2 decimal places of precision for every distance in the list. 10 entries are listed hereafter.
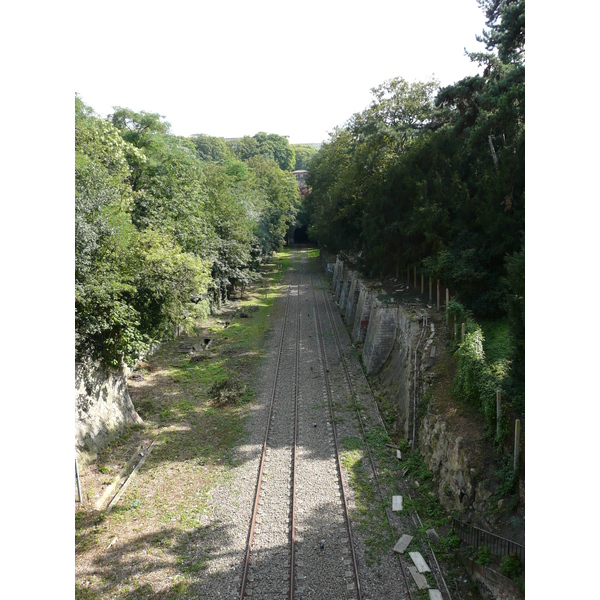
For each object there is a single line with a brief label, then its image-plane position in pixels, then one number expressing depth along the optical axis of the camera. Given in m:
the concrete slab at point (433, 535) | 10.64
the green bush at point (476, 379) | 11.36
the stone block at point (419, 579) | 9.27
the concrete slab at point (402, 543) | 10.20
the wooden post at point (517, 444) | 9.77
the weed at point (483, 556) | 9.26
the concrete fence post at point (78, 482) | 11.71
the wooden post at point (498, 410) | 10.73
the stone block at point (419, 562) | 9.68
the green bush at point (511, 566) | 8.48
